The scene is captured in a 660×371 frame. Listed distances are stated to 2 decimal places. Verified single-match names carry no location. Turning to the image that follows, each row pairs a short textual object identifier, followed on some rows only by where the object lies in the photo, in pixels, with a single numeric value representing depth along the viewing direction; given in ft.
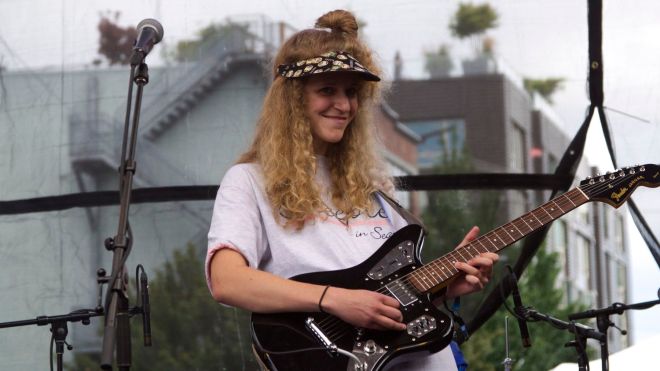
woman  18.31
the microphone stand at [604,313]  24.55
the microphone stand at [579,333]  23.54
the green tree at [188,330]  29.35
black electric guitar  18.29
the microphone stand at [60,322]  25.43
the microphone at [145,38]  20.51
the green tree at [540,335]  30.61
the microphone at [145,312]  20.44
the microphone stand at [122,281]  17.34
